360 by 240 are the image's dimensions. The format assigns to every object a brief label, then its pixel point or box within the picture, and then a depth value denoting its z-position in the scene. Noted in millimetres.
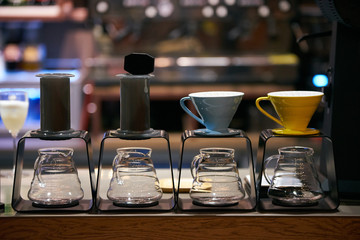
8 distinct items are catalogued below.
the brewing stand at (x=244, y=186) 1482
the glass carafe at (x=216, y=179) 1465
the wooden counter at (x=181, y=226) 1437
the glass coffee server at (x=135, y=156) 1477
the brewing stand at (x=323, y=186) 1489
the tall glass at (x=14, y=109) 1992
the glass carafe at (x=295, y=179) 1484
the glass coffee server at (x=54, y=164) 1475
